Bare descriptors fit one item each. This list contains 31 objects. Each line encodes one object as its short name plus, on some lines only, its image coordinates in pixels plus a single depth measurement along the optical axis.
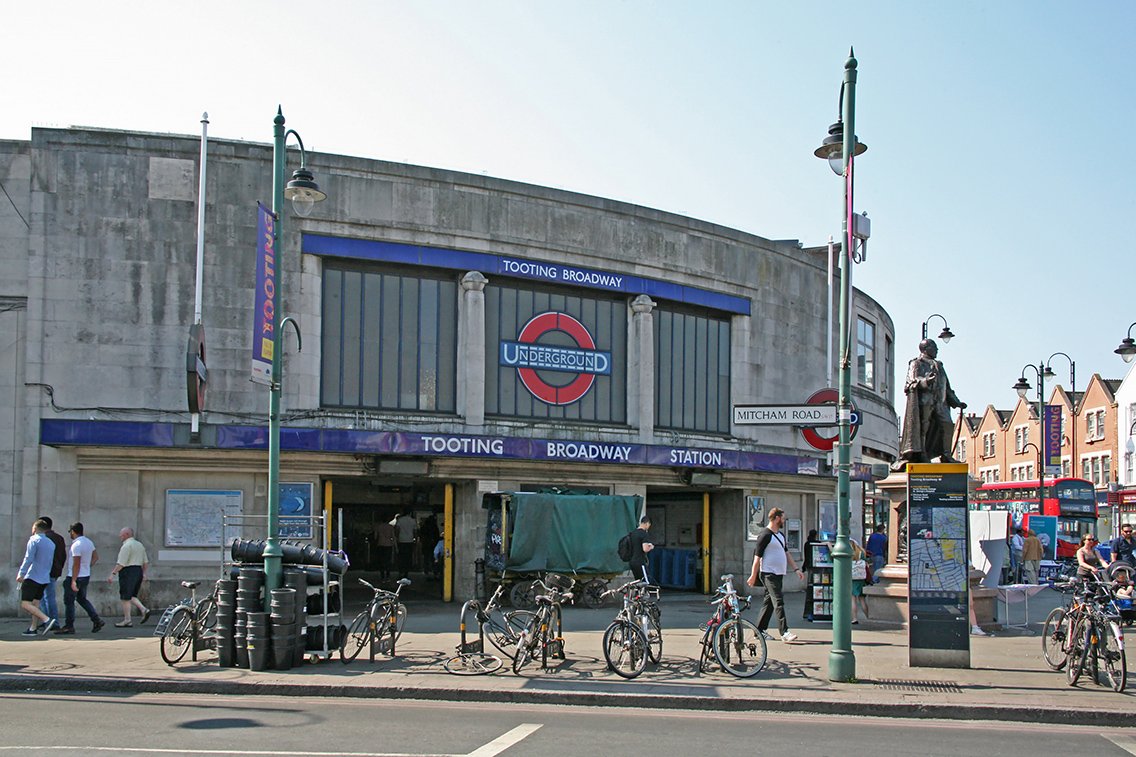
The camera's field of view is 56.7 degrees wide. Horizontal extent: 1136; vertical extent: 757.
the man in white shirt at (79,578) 16.19
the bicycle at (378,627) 13.18
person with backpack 16.08
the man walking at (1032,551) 24.89
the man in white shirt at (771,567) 14.16
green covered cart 20.28
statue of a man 16.18
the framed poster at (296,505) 19.91
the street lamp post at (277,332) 12.77
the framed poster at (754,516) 25.02
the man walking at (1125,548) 19.97
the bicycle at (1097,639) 11.47
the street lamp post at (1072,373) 37.79
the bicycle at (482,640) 12.27
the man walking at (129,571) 17.02
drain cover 11.34
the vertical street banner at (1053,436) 52.84
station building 18.84
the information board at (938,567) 12.76
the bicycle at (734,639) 11.97
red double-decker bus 38.94
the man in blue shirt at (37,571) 15.82
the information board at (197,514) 19.23
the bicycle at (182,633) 12.85
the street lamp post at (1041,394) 37.78
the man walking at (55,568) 16.00
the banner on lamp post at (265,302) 13.31
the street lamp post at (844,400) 11.66
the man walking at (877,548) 21.70
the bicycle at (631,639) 11.87
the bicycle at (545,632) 12.28
